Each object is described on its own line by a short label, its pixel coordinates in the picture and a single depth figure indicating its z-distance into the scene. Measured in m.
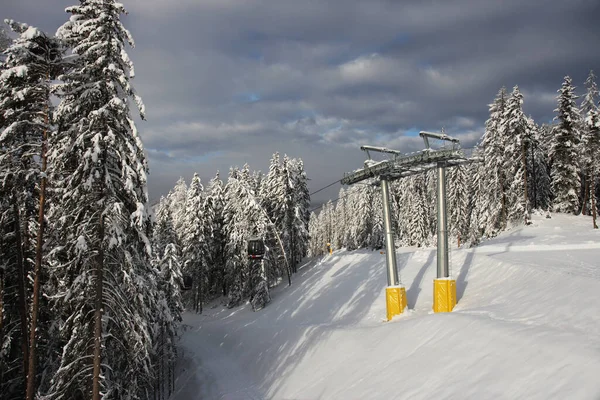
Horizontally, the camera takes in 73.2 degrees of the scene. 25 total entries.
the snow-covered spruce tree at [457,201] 58.75
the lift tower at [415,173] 20.94
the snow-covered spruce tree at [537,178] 50.31
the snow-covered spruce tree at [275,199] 46.09
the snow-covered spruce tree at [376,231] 68.06
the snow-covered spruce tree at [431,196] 73.25
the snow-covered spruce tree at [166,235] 33.97
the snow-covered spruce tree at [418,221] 62.31
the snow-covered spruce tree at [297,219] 49.34
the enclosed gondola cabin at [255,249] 34.88
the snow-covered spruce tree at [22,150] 12.55
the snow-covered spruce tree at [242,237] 40.12
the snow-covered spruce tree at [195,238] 47.56
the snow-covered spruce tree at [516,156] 43.53
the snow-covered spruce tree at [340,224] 100.94
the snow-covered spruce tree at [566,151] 44.66
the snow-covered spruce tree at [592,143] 41.31
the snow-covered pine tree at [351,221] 78.00
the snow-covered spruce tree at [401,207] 69.82
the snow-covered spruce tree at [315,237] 119.62
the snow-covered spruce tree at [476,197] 50.20
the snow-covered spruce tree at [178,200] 64.03
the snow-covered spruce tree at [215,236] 50.19
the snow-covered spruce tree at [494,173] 46.22
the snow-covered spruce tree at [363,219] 70.38
